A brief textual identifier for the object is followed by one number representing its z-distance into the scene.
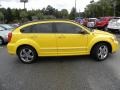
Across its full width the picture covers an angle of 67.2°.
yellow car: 3.33
